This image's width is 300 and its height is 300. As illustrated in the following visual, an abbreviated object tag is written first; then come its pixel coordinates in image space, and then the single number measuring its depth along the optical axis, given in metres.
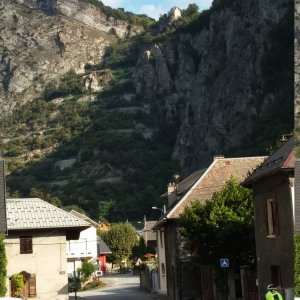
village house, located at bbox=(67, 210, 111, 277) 68.94
